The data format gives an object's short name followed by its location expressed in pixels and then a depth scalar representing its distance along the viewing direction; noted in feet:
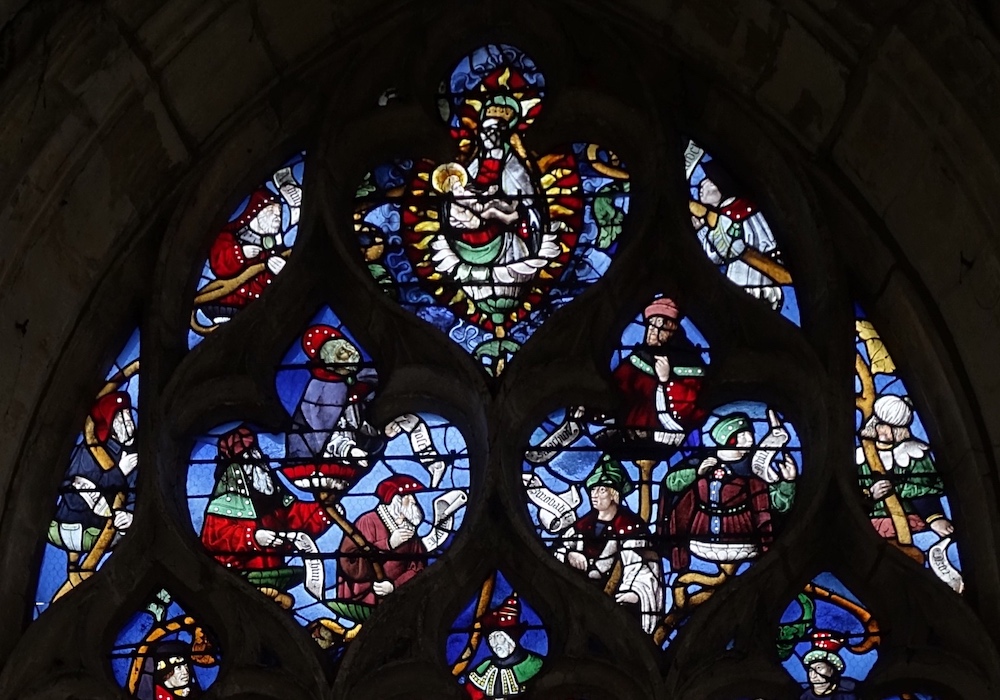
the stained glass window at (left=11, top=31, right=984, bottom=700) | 23.06
